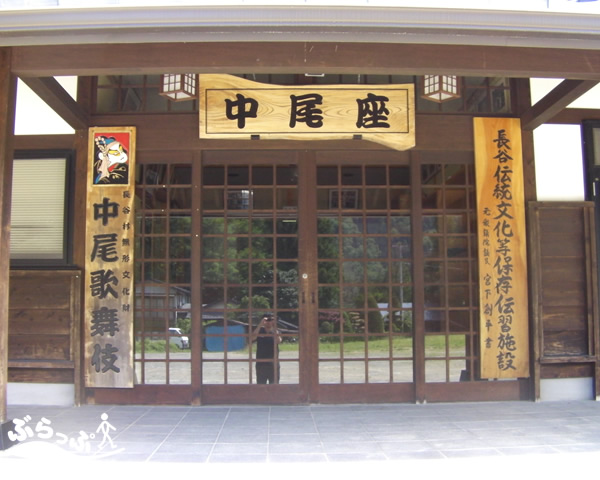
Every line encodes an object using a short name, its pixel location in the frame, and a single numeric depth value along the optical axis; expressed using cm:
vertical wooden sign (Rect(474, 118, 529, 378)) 584
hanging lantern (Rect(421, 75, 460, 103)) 551
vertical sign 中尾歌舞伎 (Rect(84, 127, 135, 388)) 569
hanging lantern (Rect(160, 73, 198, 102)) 548
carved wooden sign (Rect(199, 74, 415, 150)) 554
